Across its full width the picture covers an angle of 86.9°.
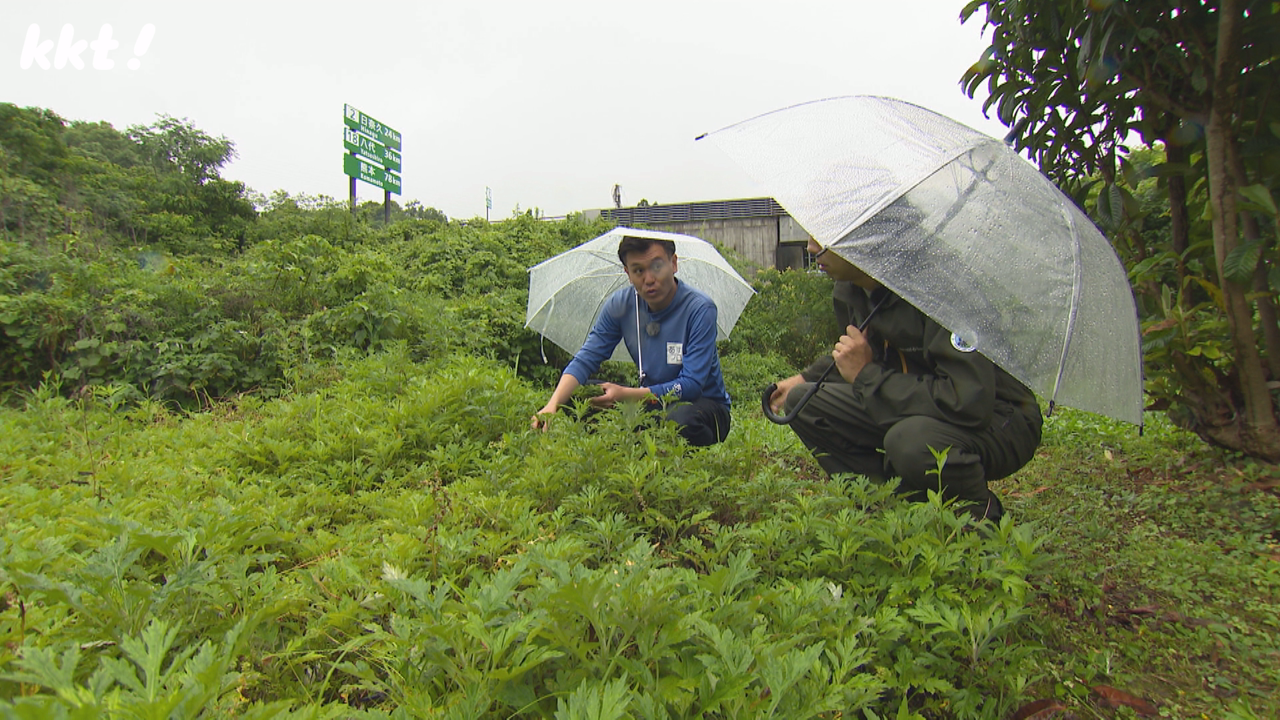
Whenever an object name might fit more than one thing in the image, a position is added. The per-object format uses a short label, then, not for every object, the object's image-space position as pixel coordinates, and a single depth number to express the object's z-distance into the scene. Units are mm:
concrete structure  21016
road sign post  16625
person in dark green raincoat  2504
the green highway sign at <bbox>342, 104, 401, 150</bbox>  16594
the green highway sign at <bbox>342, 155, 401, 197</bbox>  16641
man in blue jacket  3682
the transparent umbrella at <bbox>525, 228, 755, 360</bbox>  4703
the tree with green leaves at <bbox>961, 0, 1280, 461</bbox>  3219
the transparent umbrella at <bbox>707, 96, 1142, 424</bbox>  2252
